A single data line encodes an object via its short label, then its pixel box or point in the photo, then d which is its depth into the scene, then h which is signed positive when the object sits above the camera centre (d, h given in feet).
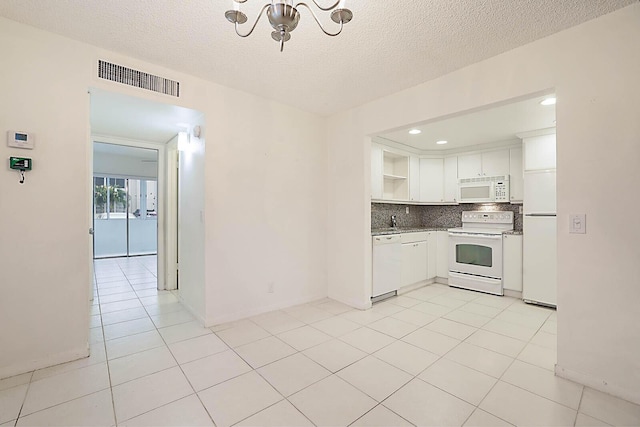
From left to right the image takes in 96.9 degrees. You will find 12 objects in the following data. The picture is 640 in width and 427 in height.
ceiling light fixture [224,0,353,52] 4.30 +3.05
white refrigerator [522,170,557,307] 11.90 -1.06
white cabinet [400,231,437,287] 14.10 -2.33
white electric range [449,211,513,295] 13.64 -1.96
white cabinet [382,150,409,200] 16.40 +2.08
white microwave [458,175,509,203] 14.51 +1.30
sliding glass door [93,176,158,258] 24.17 -0.39
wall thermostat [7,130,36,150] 6.73 +1.73
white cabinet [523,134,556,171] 12.19 +2.70
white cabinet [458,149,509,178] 14.75 +2.70
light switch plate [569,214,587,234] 6.55 -0.21
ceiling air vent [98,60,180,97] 7.88 +3.94
